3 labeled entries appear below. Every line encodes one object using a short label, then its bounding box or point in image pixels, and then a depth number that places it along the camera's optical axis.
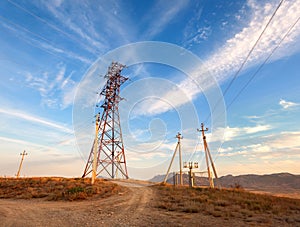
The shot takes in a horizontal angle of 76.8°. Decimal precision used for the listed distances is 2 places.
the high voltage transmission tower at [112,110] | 31.74
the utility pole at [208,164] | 22.54
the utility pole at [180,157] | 28.90
